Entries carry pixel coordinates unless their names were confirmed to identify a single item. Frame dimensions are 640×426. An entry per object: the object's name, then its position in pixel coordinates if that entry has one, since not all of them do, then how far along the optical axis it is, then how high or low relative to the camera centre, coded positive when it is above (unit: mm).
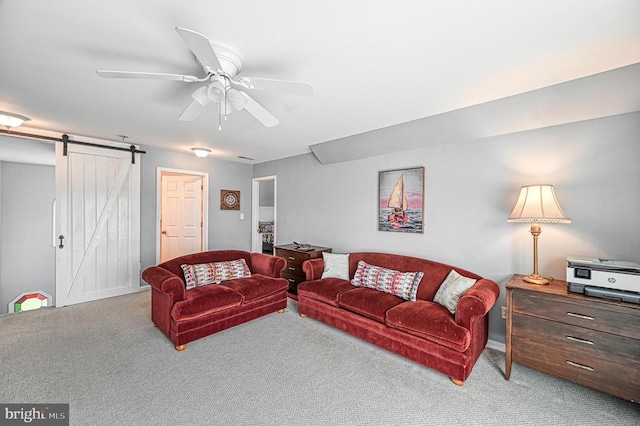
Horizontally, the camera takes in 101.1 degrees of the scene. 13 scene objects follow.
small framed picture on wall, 5414 +256
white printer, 1791 -463
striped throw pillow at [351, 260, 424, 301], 2896 -792
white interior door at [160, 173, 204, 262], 5164 -92
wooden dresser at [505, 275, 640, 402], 1752 -899
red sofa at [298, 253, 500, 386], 2139 -981
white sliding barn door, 3693 -187
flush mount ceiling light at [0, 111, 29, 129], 2843 +1008
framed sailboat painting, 3334 +164
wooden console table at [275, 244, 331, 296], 4027 -756
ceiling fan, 1402 +815
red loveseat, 2639 -971
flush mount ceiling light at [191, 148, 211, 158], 4227 +970
